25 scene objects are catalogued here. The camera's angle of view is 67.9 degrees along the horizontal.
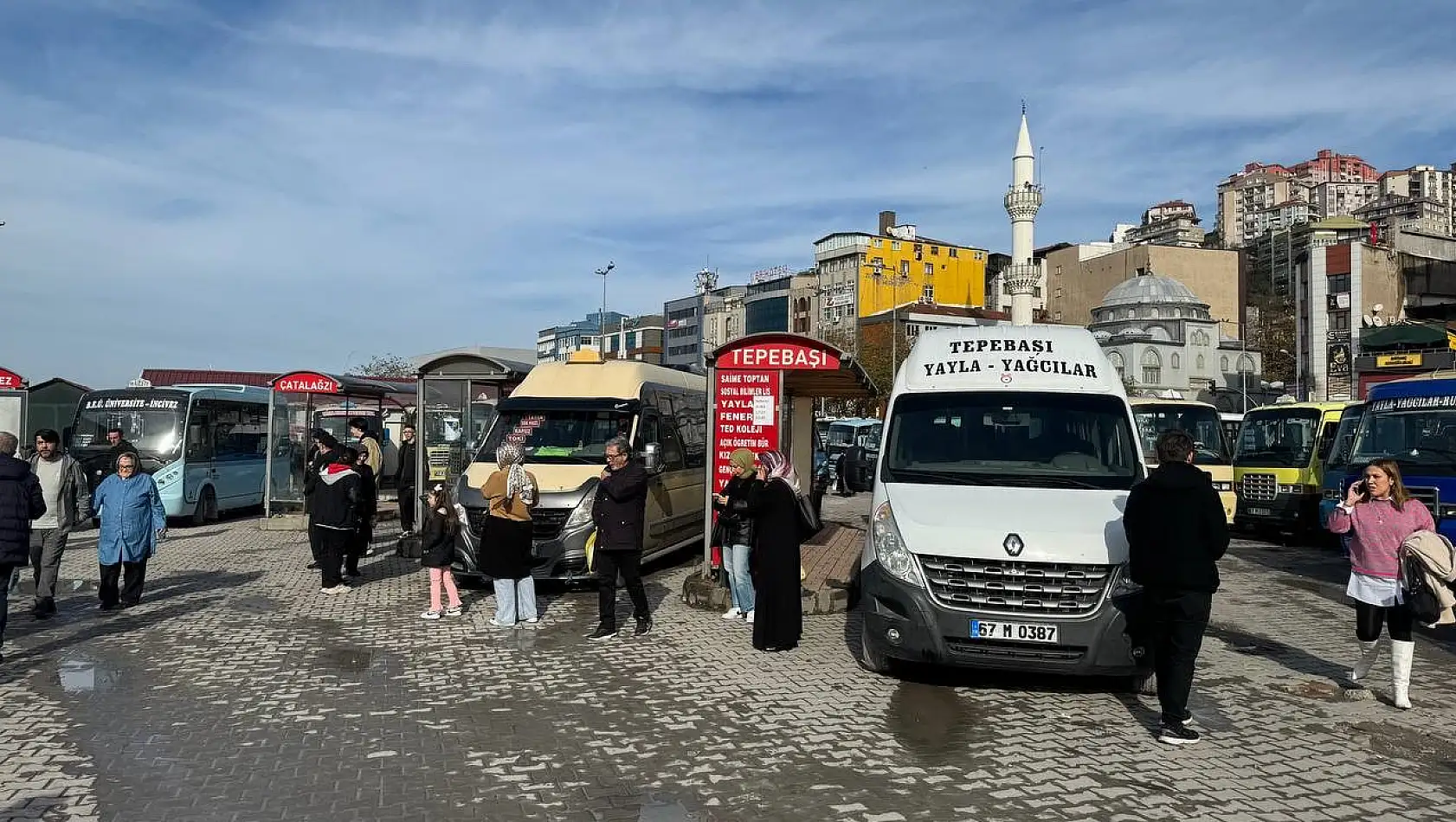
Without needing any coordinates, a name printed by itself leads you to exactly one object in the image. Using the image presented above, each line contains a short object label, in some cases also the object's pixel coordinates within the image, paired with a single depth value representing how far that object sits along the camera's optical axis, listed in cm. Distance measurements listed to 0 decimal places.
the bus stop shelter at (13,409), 1731
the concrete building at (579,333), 18510
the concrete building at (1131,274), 9344
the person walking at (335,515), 1220
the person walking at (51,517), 1079
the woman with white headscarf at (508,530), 1021
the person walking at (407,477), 1702
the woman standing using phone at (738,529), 1012
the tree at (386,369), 7904
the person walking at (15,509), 872
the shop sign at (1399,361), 4391
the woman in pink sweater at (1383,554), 781
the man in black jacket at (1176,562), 664
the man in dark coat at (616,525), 984
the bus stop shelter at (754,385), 1245
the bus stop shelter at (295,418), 2016
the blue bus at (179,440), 2030
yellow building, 11106
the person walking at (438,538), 1077
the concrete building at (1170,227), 13088
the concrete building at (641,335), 15475
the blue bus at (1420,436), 1158
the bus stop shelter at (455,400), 1631
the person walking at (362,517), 1347
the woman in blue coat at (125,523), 1106
